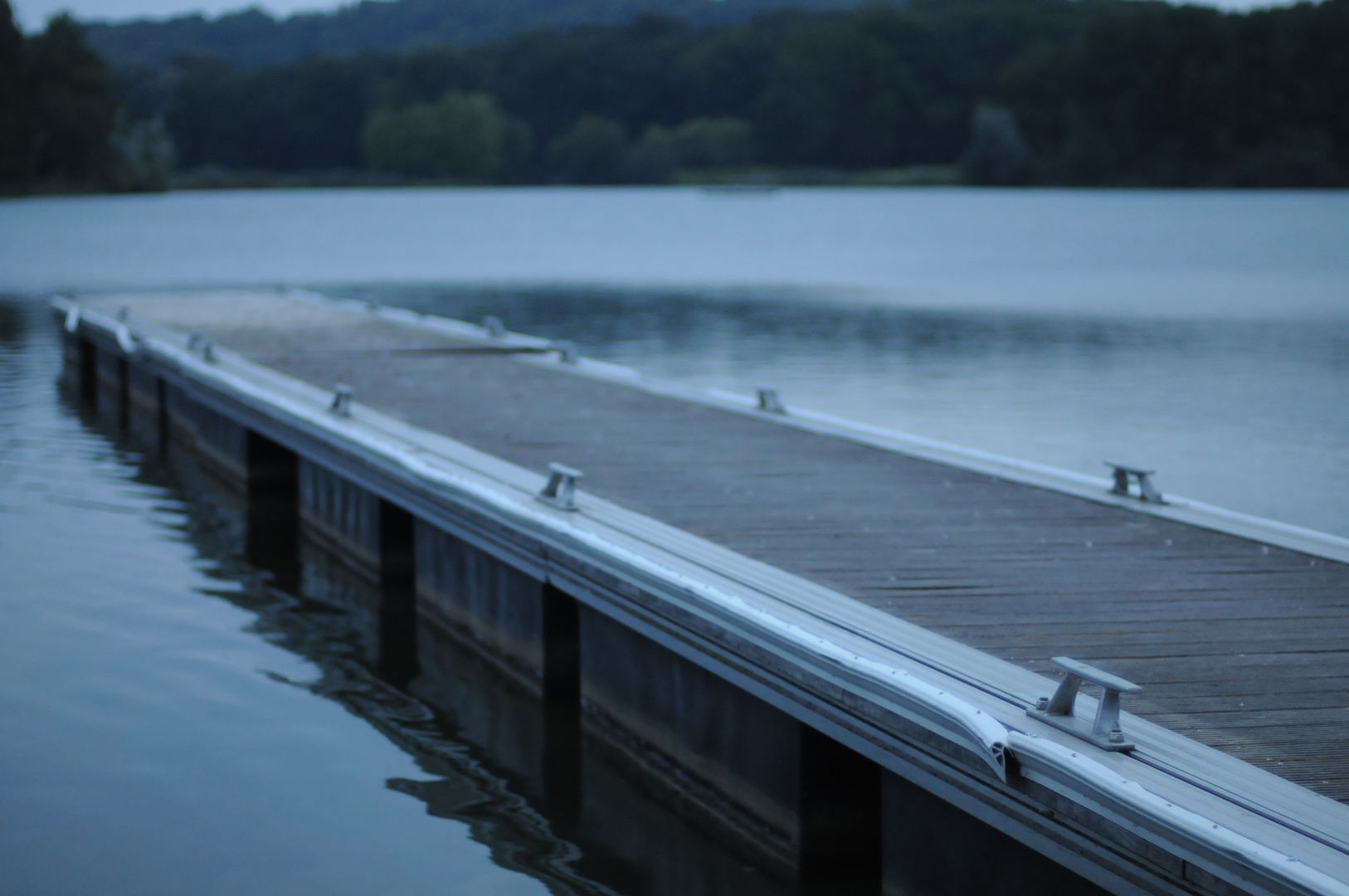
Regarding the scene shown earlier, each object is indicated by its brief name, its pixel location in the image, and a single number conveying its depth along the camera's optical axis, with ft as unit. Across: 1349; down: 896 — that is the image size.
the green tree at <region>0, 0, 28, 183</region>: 297.53
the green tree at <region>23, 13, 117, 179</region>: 302.04
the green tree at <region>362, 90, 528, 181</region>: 444.96
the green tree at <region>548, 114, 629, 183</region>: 450.30
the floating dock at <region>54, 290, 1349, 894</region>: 11.24
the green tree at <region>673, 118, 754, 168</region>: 436.35
